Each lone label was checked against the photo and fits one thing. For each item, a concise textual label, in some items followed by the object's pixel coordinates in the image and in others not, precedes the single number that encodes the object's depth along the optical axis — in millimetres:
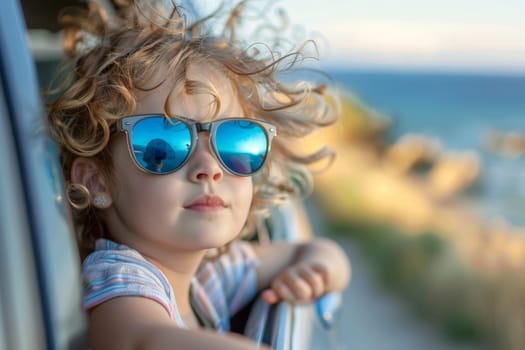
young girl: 1521
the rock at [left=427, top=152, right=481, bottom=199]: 10281
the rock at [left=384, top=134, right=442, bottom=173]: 11195
